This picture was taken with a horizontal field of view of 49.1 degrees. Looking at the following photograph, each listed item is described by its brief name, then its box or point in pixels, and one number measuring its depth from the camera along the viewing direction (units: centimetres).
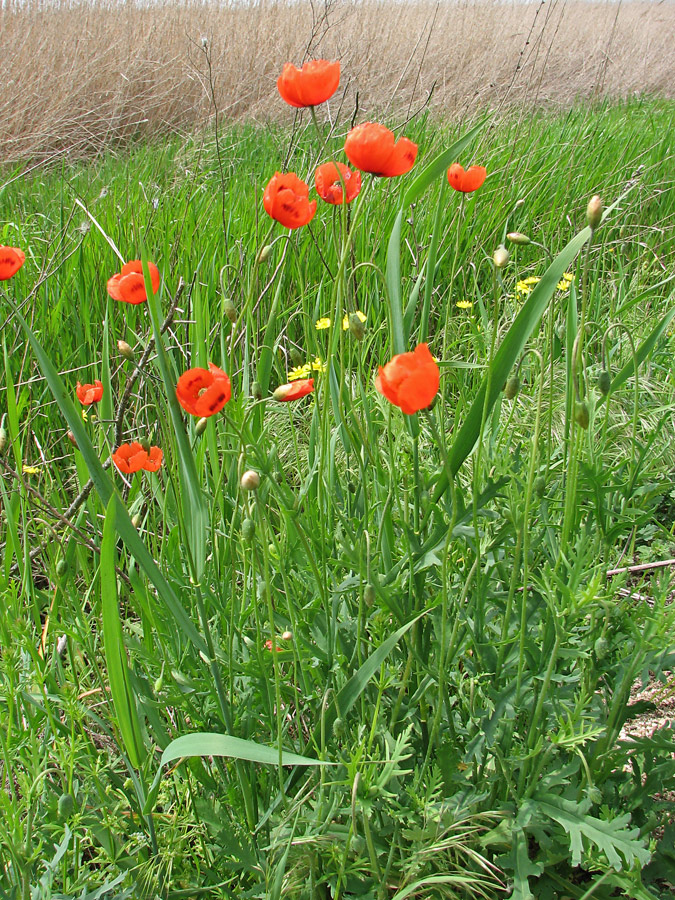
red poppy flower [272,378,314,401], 89
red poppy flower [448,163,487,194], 124
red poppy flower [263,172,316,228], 101
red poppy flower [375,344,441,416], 71
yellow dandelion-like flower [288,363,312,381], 143
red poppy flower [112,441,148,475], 102
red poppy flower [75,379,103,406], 118
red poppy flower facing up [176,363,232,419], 81
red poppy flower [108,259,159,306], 106
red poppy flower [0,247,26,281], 110
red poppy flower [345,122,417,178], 94
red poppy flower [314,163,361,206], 110
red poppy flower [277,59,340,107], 98
